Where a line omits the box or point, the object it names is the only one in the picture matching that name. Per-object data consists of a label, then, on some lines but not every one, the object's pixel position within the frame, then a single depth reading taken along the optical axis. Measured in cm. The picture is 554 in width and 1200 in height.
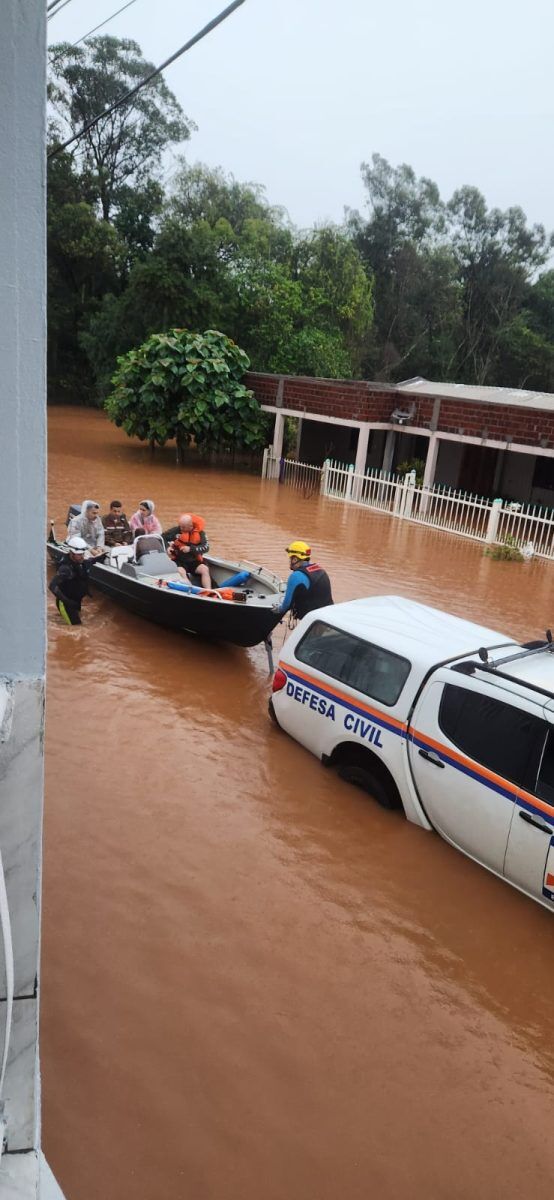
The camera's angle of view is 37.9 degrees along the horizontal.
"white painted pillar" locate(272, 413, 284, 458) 2498
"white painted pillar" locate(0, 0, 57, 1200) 186
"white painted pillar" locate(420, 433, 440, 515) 2141
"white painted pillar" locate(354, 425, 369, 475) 2234
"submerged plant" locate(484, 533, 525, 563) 1719
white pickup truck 543
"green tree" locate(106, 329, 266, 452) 2434
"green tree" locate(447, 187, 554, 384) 4791
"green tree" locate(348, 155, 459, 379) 4816
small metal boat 927
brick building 2000
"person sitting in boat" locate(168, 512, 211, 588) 1097
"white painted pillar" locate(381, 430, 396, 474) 2452
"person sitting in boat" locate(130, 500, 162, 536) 1173
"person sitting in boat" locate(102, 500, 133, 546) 1255
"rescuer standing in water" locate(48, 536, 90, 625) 1020
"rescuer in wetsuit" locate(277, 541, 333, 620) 873
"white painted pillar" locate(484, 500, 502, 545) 1788
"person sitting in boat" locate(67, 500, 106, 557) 1148
